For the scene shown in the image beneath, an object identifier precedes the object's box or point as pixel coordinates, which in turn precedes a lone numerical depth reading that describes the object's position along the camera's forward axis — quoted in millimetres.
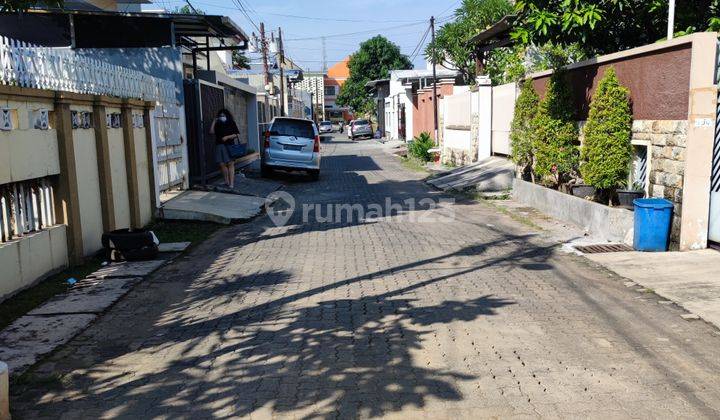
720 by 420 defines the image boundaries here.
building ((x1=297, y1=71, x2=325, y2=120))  99162
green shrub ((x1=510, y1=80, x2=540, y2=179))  14211
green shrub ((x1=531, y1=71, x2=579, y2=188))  12430
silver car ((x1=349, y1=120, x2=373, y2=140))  55938
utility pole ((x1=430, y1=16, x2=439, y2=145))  30494
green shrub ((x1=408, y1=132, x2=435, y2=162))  27609
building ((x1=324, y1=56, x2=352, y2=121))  109062
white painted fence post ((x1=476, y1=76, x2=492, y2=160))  20205
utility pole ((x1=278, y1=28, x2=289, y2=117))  40562
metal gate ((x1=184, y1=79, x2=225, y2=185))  15391
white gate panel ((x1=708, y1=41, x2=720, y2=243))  8391
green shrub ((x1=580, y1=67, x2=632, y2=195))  10234
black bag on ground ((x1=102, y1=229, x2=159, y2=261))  8492
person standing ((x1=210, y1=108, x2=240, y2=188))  15078
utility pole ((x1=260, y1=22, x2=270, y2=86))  41781
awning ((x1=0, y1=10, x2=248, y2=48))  14547
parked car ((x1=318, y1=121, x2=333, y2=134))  68294
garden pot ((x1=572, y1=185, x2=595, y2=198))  11188
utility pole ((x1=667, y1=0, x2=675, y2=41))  9966
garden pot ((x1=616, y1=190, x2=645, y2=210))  9656
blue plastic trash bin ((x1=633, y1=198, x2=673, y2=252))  8641
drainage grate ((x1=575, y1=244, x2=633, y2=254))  8965
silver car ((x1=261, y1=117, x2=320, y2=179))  19250
